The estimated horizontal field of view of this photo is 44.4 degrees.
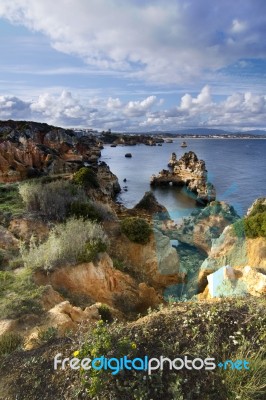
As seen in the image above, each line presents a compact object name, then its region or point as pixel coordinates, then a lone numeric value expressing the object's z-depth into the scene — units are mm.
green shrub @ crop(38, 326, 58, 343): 5630
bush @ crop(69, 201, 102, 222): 15516
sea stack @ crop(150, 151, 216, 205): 55928
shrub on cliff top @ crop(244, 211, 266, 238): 13977
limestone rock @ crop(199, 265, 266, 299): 9418
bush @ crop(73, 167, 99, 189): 24900
